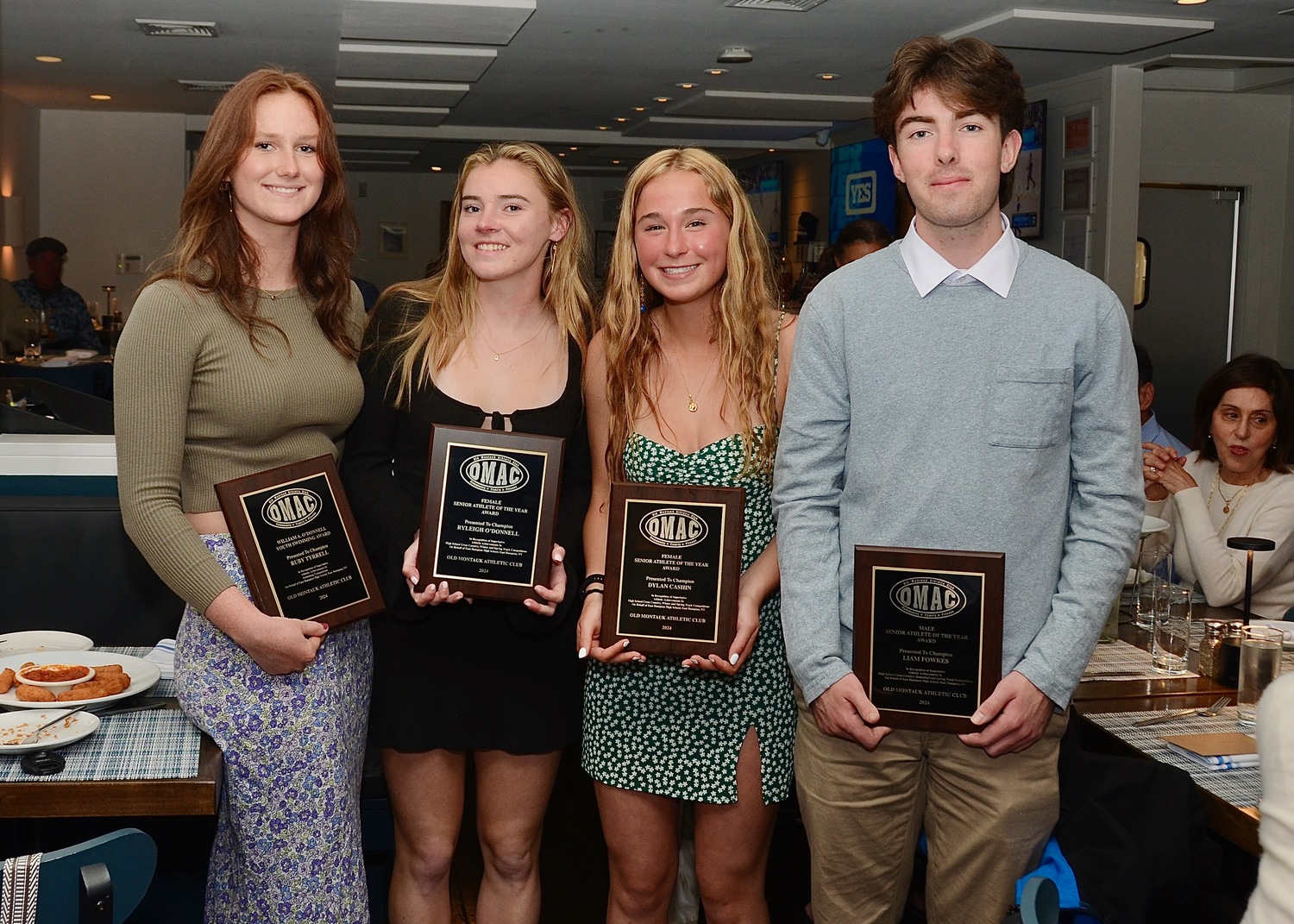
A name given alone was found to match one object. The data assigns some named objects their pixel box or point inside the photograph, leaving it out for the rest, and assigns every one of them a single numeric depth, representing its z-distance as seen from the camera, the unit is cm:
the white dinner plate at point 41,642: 240
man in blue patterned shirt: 905
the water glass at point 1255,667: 226
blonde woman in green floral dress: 203
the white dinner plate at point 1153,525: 281
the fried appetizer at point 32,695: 198
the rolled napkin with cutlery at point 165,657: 233
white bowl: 202
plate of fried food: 198
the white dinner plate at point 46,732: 178
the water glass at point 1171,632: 256
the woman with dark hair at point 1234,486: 315
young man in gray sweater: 170
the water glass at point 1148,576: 281
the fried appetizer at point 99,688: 200
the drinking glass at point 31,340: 823
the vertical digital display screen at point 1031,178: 845
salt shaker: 249
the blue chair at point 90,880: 128
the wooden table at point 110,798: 169
